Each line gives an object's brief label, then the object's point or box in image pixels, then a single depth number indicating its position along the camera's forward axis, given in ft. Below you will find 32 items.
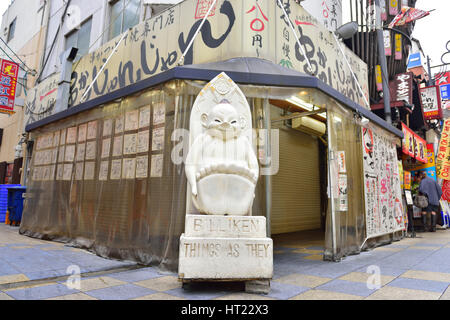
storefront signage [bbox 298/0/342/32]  27.25
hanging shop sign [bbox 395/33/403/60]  32.94
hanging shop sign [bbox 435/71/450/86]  44.70
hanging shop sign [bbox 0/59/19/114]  36.27
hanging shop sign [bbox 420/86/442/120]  36.94
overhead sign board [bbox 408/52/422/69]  51.90
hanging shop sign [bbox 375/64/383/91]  31.91
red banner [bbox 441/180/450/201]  37.94
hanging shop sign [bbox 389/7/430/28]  30.68
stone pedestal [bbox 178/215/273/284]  10.72
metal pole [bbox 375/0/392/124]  26.40
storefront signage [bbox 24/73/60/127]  32.32
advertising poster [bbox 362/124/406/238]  20.90
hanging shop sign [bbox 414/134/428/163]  32.96
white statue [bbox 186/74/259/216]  11.91
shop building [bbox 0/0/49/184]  39.22
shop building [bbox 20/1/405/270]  15.12
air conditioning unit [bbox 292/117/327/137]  29.22
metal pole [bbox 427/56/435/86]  43.50
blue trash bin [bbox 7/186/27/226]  31.17
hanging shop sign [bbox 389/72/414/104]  32.03
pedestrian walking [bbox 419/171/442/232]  30.73
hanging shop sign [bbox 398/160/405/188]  27.78
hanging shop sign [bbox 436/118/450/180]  37.32
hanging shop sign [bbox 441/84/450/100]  44.28
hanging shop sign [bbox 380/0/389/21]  33.71
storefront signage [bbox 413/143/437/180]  36.81
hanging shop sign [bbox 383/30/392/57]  33.30
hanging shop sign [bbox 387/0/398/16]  33.17
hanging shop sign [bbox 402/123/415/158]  29.37
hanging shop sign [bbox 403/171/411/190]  29.11
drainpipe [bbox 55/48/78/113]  28.91
